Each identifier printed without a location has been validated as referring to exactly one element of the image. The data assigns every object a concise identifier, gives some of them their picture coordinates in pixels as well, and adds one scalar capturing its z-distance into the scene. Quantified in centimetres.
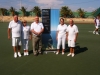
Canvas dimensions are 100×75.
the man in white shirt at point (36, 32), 486
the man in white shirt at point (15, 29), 457
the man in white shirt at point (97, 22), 1004
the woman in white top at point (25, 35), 481
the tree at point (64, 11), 3041
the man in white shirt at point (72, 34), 489
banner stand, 524
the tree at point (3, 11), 3200
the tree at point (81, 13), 2976
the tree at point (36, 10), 3159
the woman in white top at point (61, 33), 497
